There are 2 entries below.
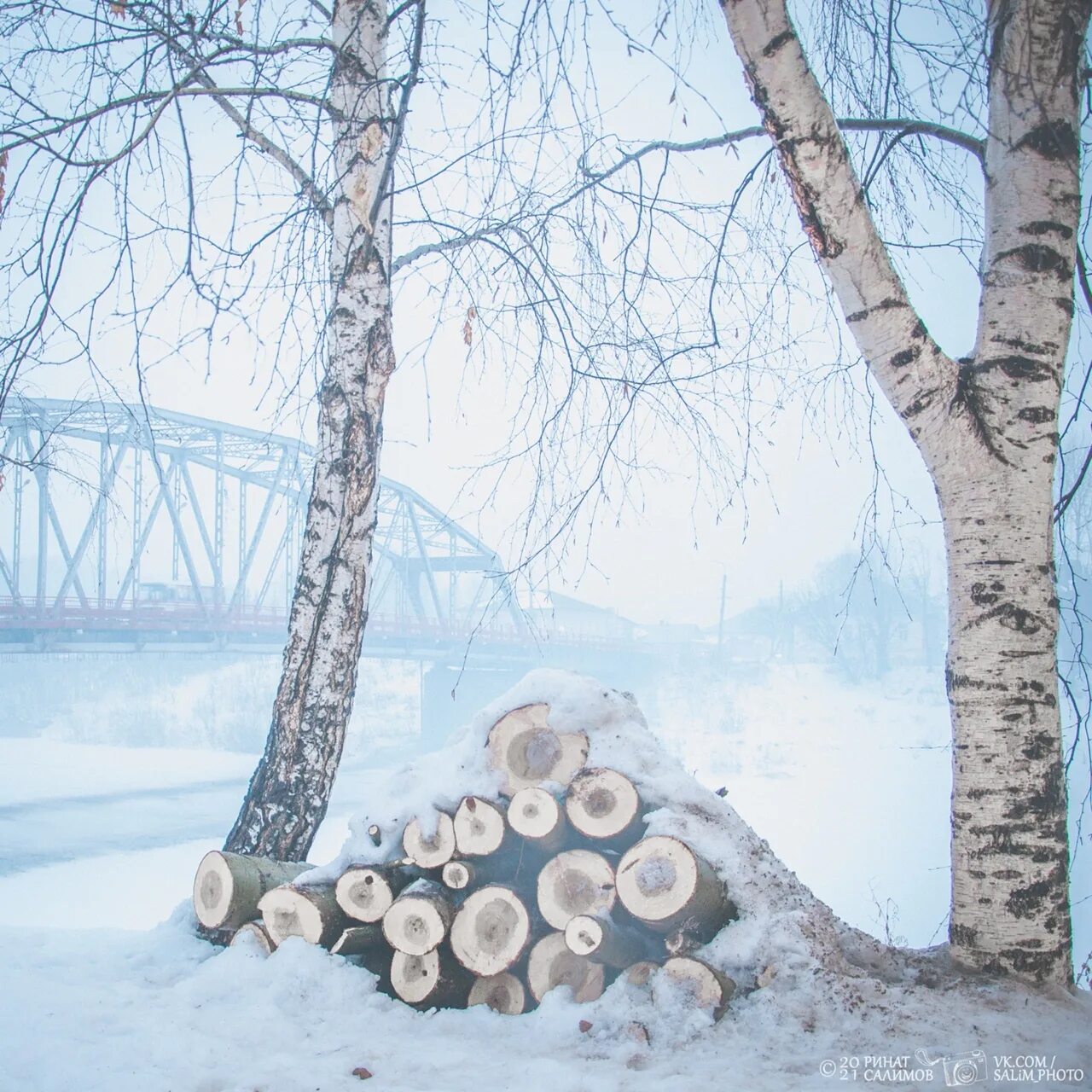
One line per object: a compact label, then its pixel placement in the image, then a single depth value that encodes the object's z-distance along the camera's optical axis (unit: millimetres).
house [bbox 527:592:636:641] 45438
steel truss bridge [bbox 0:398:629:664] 17266
